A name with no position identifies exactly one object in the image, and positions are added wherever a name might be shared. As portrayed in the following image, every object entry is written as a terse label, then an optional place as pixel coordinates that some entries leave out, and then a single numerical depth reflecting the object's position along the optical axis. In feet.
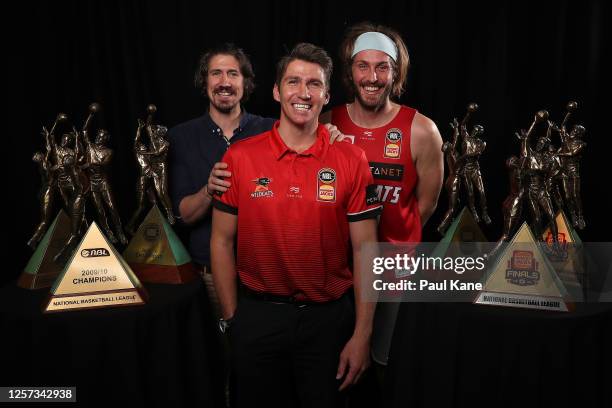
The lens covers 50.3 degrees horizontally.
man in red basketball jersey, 7.49
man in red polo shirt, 5.96
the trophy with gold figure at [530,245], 6.29
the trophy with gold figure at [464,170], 7.18
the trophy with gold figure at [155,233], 7.16
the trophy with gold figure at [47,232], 6.84
